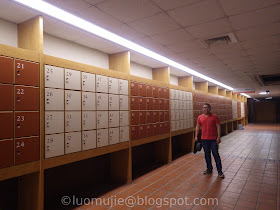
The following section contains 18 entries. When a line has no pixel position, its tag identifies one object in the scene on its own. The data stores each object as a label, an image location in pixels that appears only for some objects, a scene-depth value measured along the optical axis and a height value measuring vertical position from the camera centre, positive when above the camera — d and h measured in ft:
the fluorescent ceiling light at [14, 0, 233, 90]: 7.45 +3.90
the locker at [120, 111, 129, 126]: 11.76 -0.40
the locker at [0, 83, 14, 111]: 6.61 +0.51
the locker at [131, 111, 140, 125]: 12.63 -0.44
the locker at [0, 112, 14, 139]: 6.57 -0.40
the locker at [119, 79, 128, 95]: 11.78 +1.43
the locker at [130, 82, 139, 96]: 12.64 +1.43
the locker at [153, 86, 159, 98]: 14.88 +1.37
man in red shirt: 12.80 -1.58
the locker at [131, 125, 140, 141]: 12.57 -1.32
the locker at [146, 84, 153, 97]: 14.10 +1.42
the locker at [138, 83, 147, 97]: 13.34 +1.39
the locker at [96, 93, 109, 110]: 10.28 +0.53
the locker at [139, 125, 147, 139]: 13.24 -1.33
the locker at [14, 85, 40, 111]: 7.01 +0.50
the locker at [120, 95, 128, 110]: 11.81 +0.53
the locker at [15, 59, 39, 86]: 7.07 +1.41
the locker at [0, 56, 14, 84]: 6.66 +1.41
